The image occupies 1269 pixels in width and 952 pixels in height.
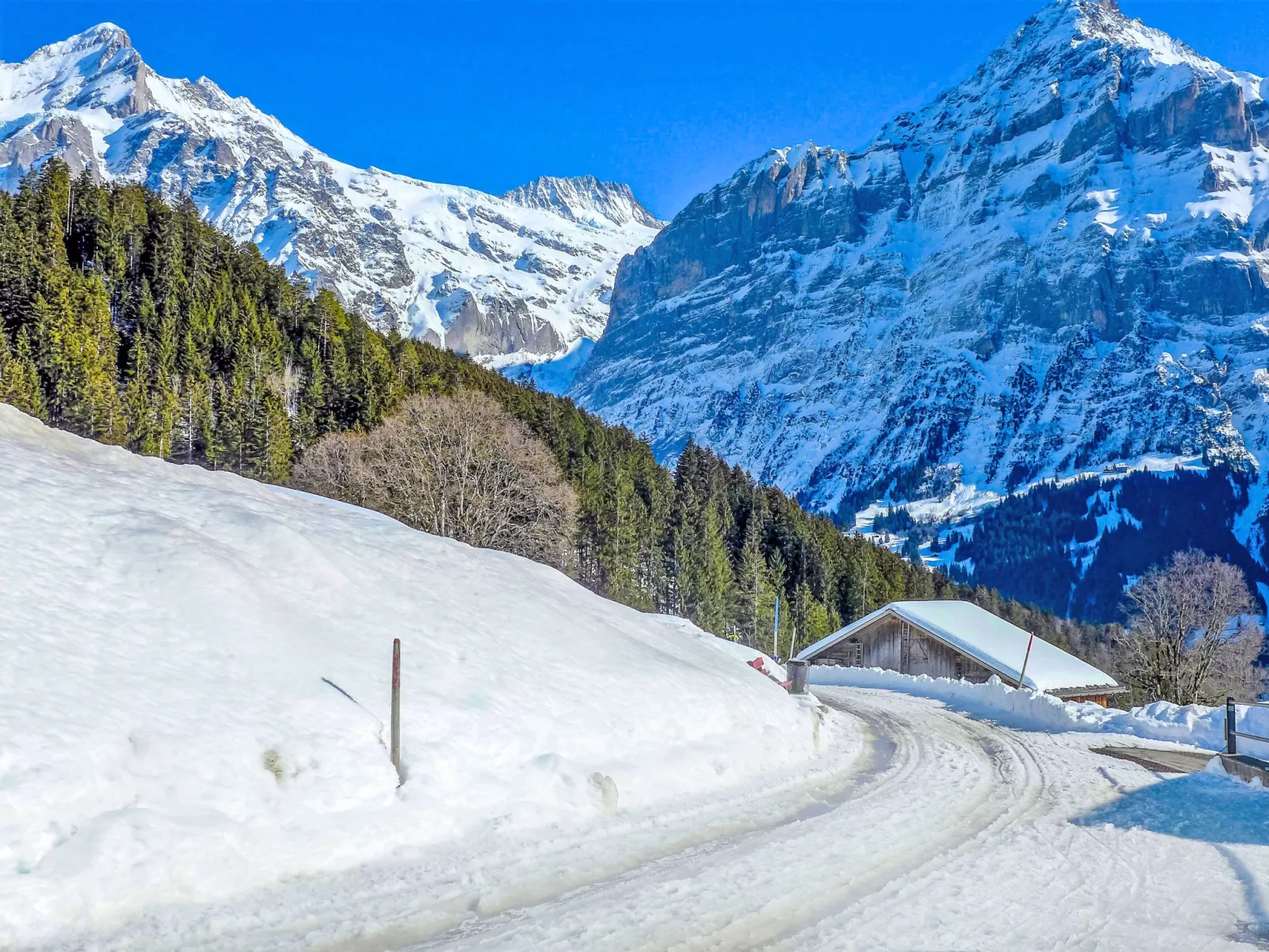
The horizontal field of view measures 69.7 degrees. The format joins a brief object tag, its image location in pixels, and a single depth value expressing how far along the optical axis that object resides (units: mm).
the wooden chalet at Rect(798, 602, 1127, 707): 47469
